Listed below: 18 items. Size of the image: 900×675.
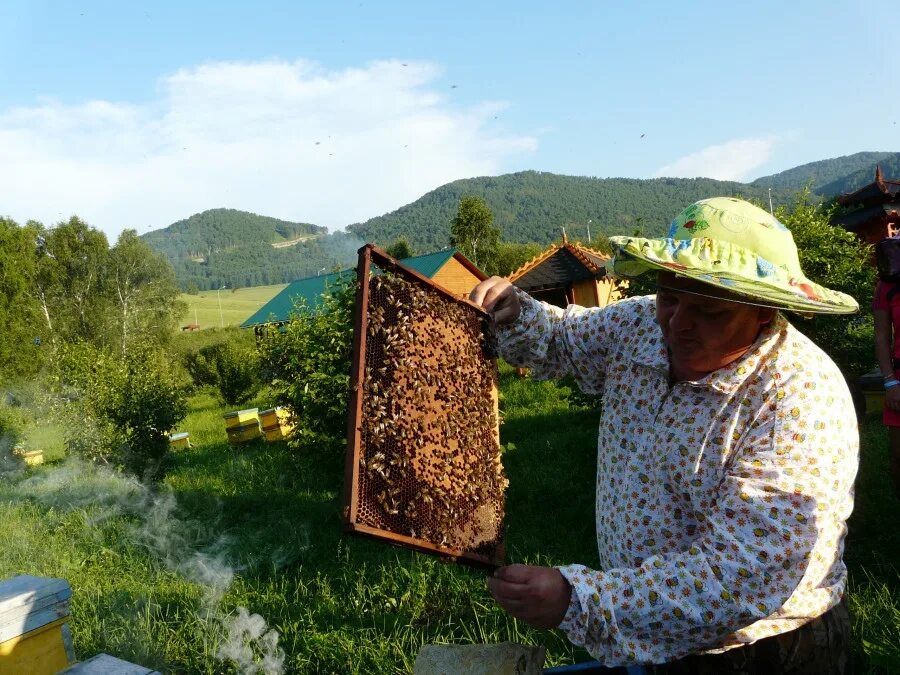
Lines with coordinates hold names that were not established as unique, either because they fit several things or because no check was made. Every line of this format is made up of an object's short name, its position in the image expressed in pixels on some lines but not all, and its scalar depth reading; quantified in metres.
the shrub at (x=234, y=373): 23.08
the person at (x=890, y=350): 4.14
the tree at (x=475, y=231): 46.12
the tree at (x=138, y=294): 40.34
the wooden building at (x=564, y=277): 23.55
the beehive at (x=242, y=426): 14.68
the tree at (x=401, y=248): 58.54
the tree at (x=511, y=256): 51.69
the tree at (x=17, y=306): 29.44
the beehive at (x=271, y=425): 13.56
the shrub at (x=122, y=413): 11.72
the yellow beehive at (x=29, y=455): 16.34
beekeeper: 1.55
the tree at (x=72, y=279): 37.94
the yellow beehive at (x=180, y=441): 16.34
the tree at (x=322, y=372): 7.55
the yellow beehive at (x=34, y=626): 3.56
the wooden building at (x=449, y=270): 26.77
